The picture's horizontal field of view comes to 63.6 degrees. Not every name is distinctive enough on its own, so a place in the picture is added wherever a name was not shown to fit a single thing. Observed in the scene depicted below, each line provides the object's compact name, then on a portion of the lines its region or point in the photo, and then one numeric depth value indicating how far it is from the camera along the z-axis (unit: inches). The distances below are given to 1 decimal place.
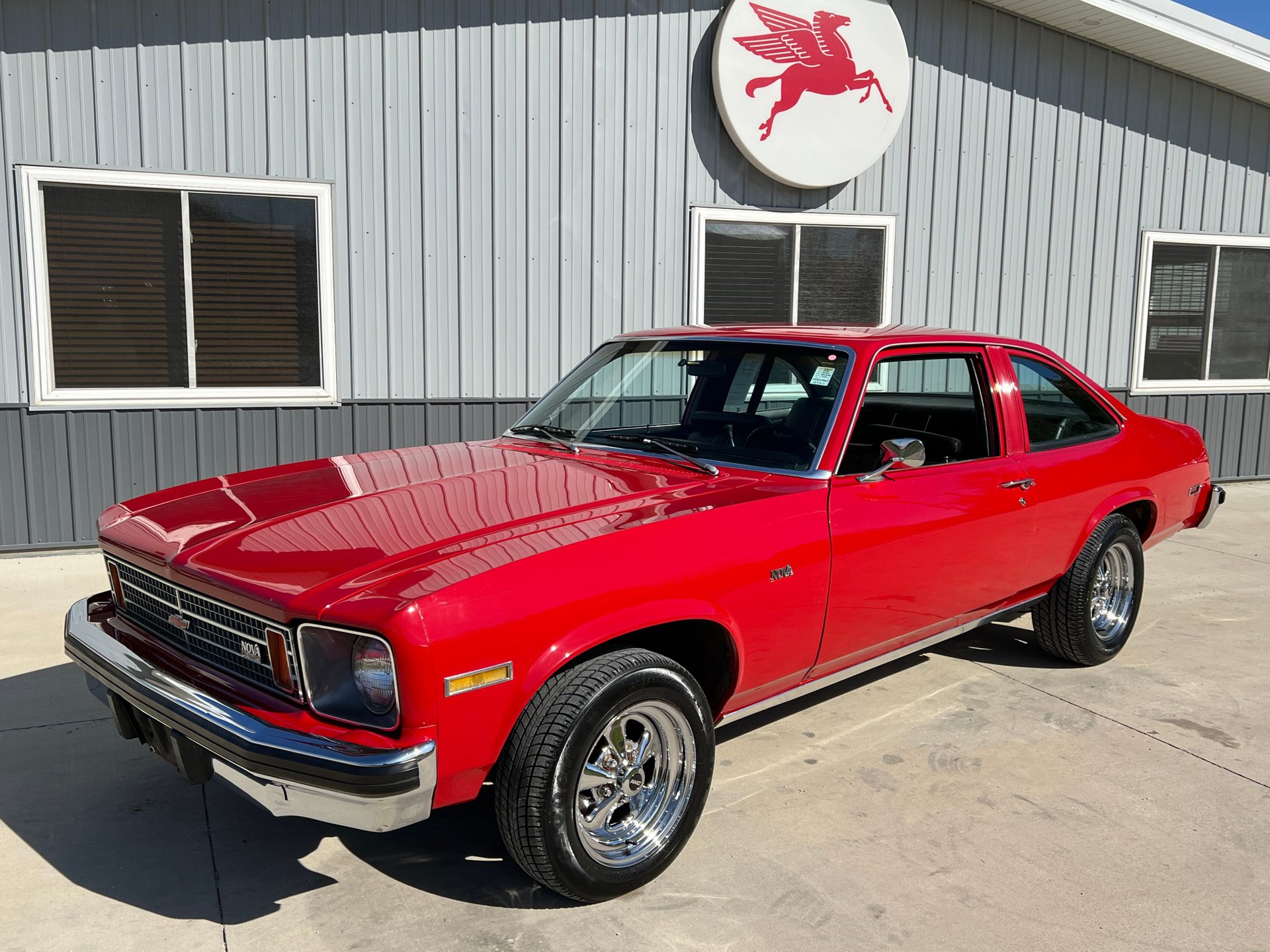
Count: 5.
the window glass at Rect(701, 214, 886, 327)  346.0
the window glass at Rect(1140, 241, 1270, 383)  416.8
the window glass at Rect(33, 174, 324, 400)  276.8
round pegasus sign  333.1
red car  104.3
